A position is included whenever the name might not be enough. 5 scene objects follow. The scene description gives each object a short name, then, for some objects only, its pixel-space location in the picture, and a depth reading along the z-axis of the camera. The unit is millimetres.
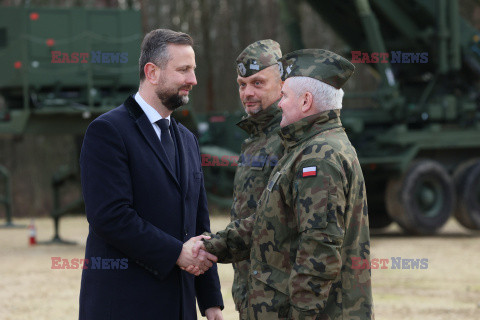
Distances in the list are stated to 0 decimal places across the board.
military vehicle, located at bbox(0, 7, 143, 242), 17517
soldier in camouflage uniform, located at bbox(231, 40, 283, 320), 5909
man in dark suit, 4624
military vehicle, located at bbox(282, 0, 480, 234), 19332
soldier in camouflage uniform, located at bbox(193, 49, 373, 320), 4327
